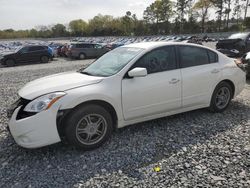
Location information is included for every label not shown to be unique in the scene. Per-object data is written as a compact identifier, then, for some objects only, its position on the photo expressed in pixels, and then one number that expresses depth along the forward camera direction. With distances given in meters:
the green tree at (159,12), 70.62
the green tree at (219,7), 62.16
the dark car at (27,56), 16.78
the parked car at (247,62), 7.04
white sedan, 3.07
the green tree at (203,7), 63.59
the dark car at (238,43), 12.11
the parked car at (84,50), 19.75
